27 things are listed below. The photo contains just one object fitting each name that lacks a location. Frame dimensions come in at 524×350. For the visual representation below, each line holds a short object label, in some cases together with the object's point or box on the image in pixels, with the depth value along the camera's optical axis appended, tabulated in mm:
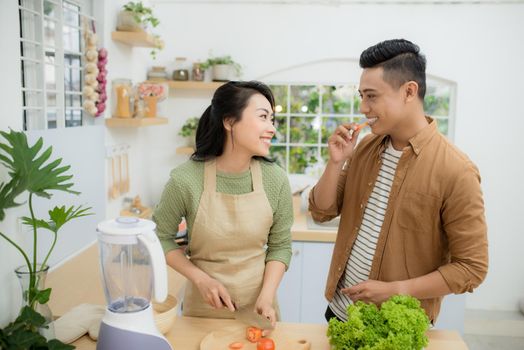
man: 1429
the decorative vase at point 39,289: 1313
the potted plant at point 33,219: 1210
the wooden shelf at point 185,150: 3729
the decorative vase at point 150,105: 3184
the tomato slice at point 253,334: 1395
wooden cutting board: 1363
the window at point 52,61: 2199
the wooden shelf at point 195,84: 3613
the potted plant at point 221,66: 3609
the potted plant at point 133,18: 2824
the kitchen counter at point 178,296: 1406
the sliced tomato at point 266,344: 1328
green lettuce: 1127
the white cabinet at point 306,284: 3027
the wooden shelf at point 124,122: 2799
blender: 1183
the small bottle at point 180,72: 3689
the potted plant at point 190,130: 3805
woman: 1526
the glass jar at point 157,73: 3641
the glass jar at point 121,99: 2863
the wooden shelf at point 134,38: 2801
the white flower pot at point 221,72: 3598
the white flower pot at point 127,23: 2820
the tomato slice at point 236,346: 1348
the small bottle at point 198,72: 3666
